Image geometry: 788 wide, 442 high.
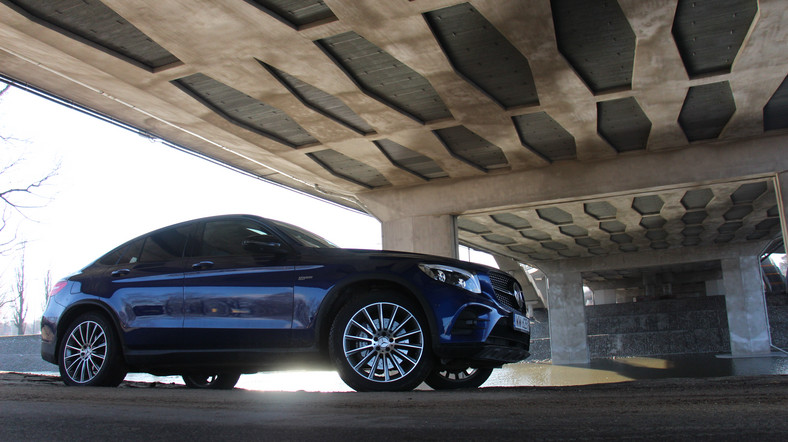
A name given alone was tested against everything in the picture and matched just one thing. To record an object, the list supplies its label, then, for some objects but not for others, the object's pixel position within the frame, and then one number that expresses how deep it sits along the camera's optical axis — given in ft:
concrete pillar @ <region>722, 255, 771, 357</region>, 116.98
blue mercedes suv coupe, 16.97
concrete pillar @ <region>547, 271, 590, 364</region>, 127.03
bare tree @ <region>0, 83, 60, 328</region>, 143.43
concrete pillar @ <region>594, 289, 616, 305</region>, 240.32
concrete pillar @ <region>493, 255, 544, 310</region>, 153.93
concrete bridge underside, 33.71
